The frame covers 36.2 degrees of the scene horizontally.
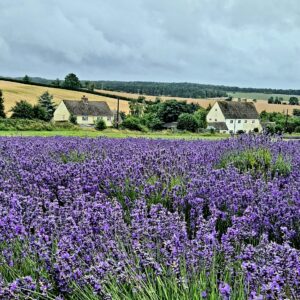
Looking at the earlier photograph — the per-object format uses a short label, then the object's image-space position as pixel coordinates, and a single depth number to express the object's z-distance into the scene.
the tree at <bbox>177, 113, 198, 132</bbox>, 62.56
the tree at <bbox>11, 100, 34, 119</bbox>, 58.16
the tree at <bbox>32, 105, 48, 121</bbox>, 61.12
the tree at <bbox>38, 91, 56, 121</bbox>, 71.06
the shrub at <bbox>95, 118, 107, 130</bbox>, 42.86
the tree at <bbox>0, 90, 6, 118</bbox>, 55.31
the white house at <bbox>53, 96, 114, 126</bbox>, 73.88
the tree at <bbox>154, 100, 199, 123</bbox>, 71.94
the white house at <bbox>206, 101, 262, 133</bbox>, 83.31
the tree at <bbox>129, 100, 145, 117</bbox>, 76.14
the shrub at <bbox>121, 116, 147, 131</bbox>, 48.27
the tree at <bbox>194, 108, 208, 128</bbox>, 69.94
